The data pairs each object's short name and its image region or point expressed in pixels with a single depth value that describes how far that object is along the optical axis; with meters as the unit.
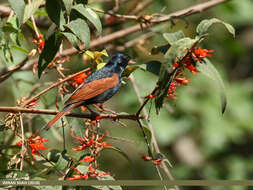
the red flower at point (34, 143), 4.70
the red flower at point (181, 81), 4.42
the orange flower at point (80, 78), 5.47
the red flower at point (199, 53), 4.26
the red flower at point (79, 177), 4.38
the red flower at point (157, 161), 4.67
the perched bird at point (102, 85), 5.47
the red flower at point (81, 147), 4.49
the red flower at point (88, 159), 4.36
